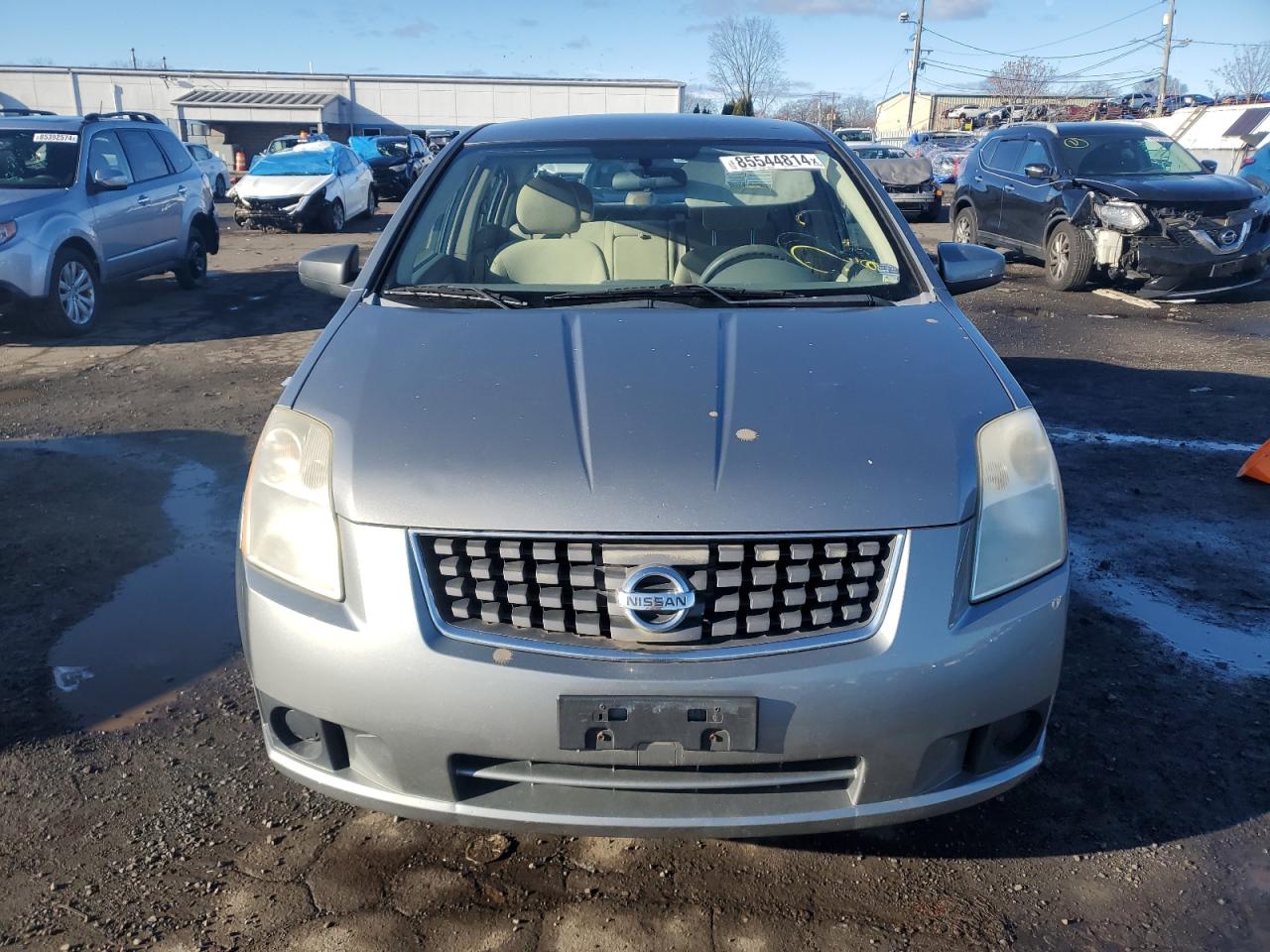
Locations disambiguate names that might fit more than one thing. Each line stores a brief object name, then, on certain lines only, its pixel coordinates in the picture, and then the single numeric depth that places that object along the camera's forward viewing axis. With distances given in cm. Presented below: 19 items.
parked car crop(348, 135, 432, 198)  2450
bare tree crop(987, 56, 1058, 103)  6900
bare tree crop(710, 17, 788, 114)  5584
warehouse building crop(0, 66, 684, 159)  4994
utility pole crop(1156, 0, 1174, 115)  5197
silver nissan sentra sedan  192
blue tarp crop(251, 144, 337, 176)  1656
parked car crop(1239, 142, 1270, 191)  1519
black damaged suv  945
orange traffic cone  488
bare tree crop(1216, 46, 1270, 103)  6397
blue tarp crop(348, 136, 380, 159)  2730
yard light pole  5309
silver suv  790
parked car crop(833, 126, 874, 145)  3554
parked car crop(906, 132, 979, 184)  2412
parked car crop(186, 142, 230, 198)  2306
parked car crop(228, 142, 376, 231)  1619
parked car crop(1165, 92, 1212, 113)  3990
